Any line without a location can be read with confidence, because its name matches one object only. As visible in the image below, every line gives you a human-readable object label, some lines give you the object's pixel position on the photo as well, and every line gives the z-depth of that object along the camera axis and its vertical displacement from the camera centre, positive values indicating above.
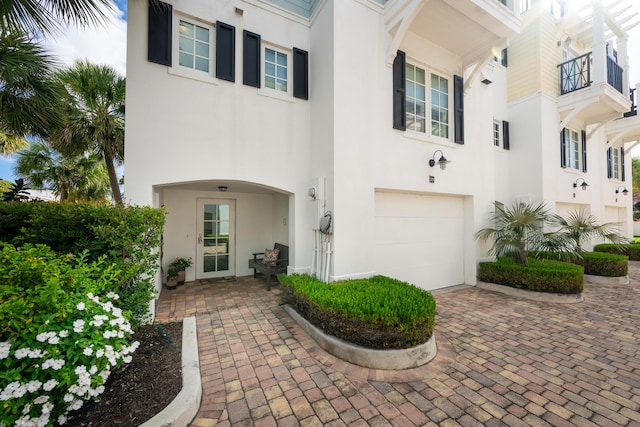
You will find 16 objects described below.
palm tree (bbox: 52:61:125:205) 6.53 +2.87
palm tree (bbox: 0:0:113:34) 3.73 +3.08
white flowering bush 1.77 -0.89
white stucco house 4.73 +1.89
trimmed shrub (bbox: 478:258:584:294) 5.55 -1.17
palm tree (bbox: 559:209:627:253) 7.76 -0.21
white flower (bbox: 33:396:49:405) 1.77 -1.20
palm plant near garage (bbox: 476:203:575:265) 6.41 -0.33
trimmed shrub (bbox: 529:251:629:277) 7.30 -1.12
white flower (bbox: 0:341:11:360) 1.71 -0.84
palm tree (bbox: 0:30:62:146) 4.17 +2.27
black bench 6.20 -1.05
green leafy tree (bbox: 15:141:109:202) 9.59 +1.86
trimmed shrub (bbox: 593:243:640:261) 10.30 -1.03
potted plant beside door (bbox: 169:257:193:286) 6.28 -1.07
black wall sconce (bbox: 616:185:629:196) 12.05 +1.49
